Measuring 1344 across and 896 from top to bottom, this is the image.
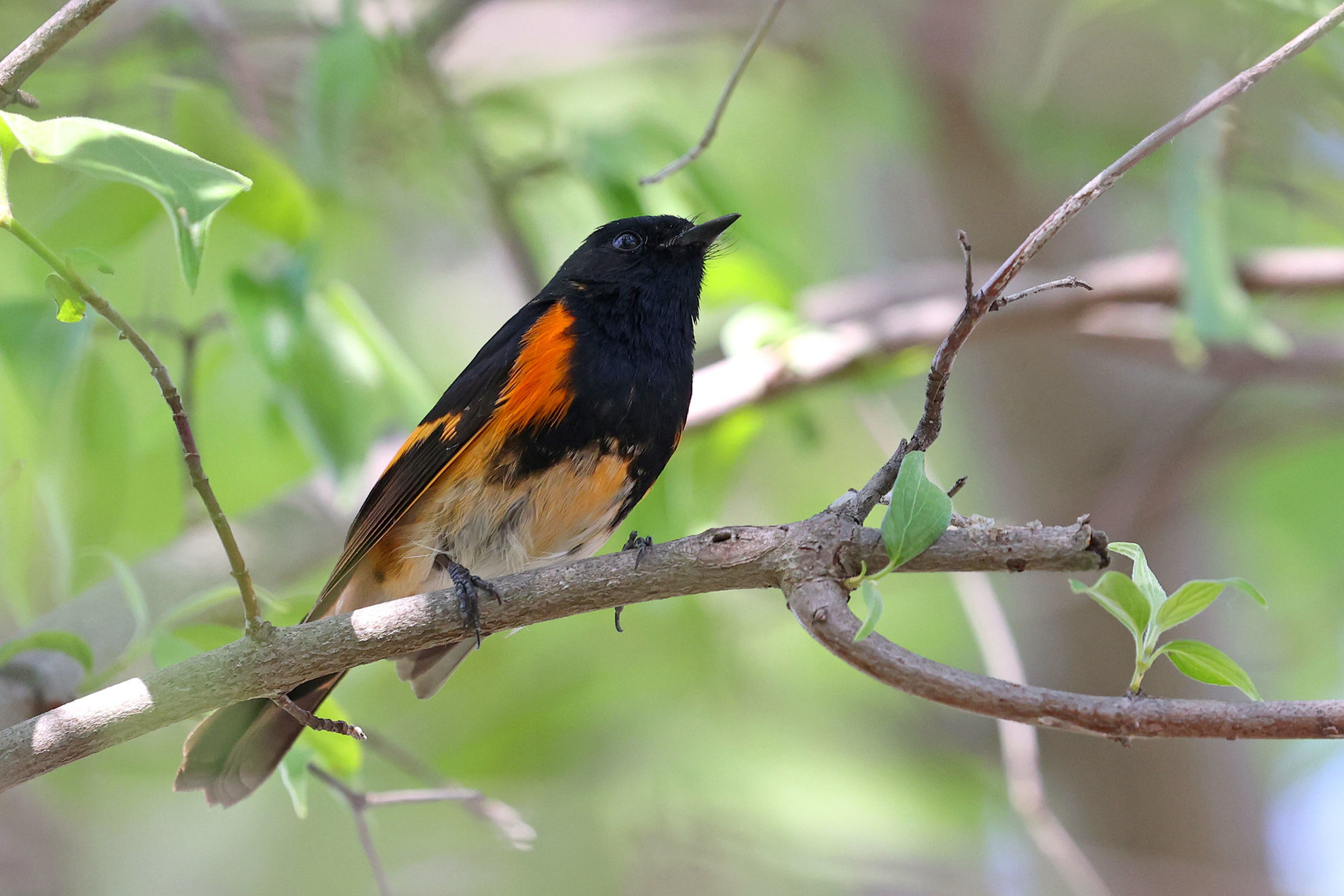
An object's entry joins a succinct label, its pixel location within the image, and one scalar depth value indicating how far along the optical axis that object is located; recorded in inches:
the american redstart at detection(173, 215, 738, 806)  197.6
